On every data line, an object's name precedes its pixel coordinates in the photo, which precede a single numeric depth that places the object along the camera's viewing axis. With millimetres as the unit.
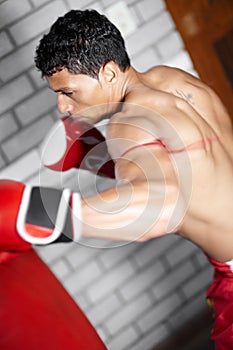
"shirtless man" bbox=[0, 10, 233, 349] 1501
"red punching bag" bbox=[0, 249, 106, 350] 1454
